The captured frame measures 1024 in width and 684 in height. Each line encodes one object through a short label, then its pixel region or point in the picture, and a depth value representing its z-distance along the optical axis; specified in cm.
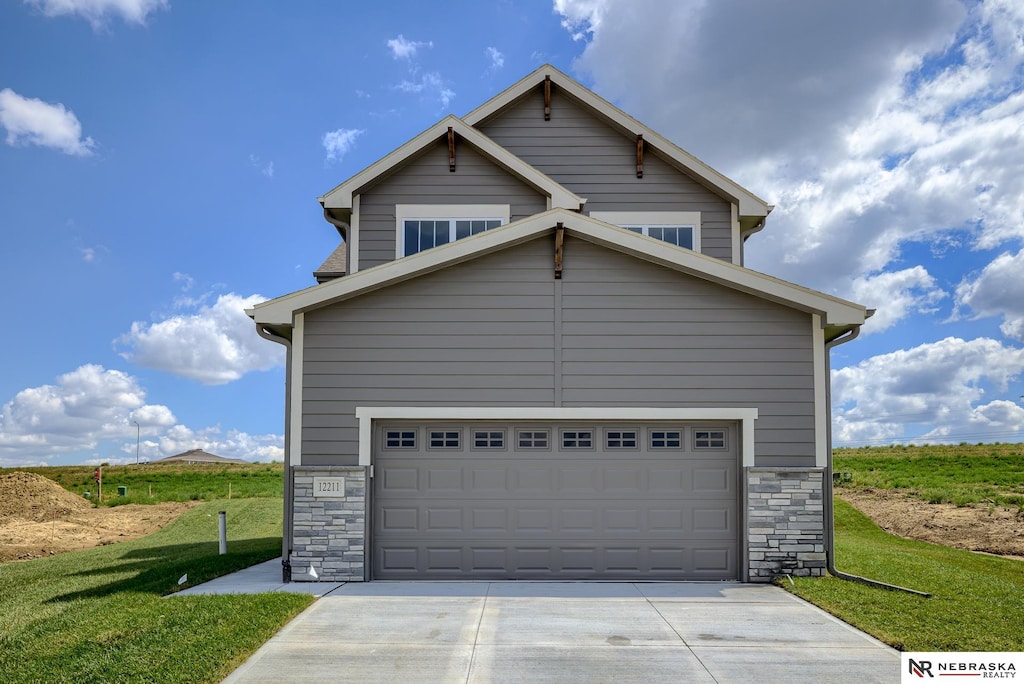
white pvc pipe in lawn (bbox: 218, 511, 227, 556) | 1456
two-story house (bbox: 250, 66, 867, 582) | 1097
